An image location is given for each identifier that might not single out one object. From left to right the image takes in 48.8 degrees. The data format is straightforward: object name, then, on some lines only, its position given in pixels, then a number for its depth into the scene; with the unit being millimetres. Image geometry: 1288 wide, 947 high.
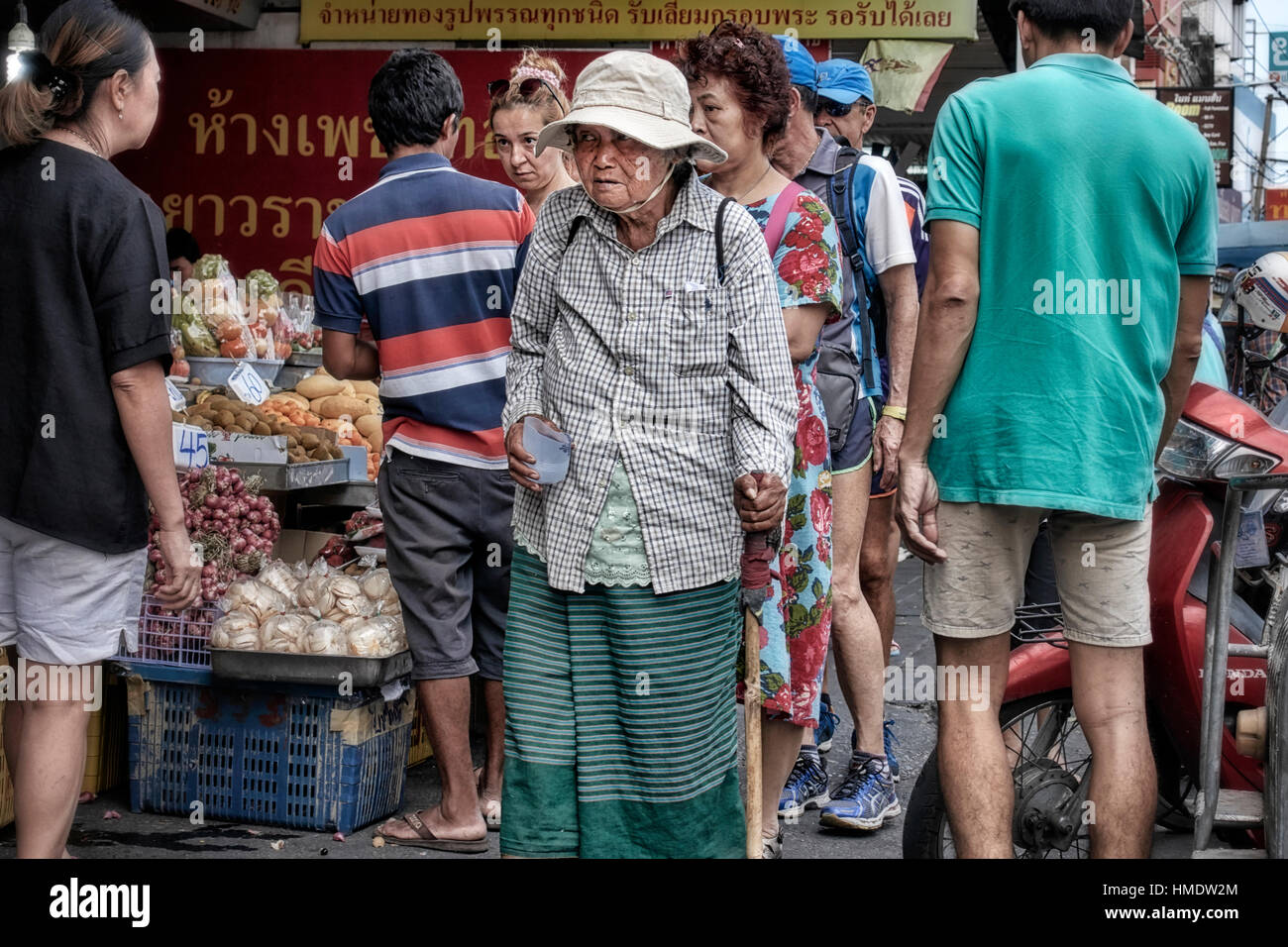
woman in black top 3225
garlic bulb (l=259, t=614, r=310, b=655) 4445
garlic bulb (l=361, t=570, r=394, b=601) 4891
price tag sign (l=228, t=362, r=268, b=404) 6137
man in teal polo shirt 3061
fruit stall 4434
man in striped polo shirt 4234
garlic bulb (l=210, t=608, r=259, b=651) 4465
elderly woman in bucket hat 3057
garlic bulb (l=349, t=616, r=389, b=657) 4426
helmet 6703
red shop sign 8414
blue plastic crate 4445
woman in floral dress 3625
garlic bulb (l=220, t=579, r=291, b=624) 4590
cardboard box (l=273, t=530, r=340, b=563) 5836
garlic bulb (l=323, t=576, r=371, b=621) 4648
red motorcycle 3457
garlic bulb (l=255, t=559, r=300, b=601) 4801
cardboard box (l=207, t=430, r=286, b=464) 5473
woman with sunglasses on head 4688
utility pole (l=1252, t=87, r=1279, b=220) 33288
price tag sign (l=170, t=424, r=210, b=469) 4711
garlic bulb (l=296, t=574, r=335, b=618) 4680
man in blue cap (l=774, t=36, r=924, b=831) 4359
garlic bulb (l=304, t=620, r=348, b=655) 4414
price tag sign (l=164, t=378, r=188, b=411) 5406
